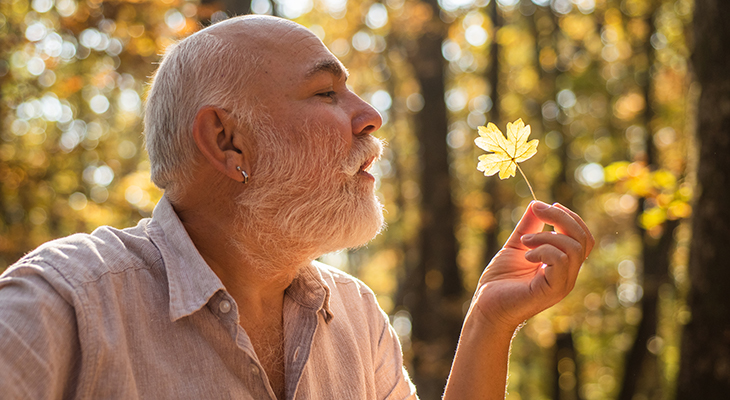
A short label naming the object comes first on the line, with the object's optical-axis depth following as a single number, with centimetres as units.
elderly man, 185
